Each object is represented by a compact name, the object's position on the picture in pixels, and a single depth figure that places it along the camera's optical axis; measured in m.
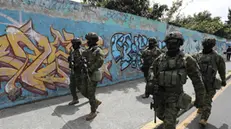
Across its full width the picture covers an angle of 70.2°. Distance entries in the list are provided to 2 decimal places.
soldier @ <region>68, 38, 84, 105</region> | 3.84
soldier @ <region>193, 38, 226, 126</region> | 3.41
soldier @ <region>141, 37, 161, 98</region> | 5.23
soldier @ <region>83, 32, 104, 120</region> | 3.41
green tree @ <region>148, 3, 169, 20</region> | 11.48
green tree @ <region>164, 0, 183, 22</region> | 14.73
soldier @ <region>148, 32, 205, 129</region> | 2.37
